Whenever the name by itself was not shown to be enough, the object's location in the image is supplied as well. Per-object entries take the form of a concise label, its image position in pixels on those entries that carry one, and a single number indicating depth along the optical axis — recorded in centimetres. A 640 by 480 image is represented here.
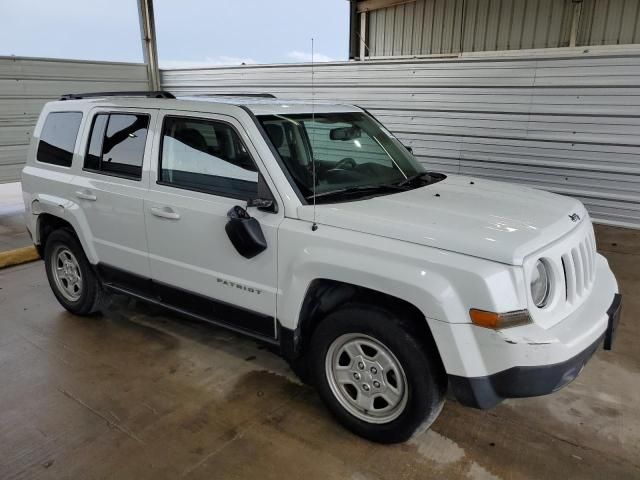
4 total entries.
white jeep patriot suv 227
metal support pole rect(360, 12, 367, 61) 1152
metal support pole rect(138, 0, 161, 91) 1021
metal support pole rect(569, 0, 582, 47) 876
